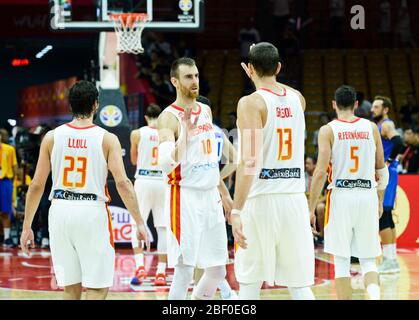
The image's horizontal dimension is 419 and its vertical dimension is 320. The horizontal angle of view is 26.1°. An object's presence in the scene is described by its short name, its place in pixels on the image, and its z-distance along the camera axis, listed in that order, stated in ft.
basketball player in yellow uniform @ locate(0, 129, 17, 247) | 53.57
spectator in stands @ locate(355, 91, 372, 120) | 52.75
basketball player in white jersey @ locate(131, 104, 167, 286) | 36.22
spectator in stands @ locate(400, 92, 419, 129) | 64.95
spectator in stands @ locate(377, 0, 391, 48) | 82.12
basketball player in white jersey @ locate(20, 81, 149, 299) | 21.76
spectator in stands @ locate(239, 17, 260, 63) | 75.41
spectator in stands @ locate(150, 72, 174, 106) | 67.82
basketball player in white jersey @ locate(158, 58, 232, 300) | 24.18
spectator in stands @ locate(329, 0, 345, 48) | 81.31
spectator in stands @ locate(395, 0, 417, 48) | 83.20
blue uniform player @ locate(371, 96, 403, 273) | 38.31
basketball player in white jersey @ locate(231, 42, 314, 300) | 21.09
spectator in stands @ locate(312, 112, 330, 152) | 57.15
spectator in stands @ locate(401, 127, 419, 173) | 53.47
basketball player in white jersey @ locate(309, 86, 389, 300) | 27.55
